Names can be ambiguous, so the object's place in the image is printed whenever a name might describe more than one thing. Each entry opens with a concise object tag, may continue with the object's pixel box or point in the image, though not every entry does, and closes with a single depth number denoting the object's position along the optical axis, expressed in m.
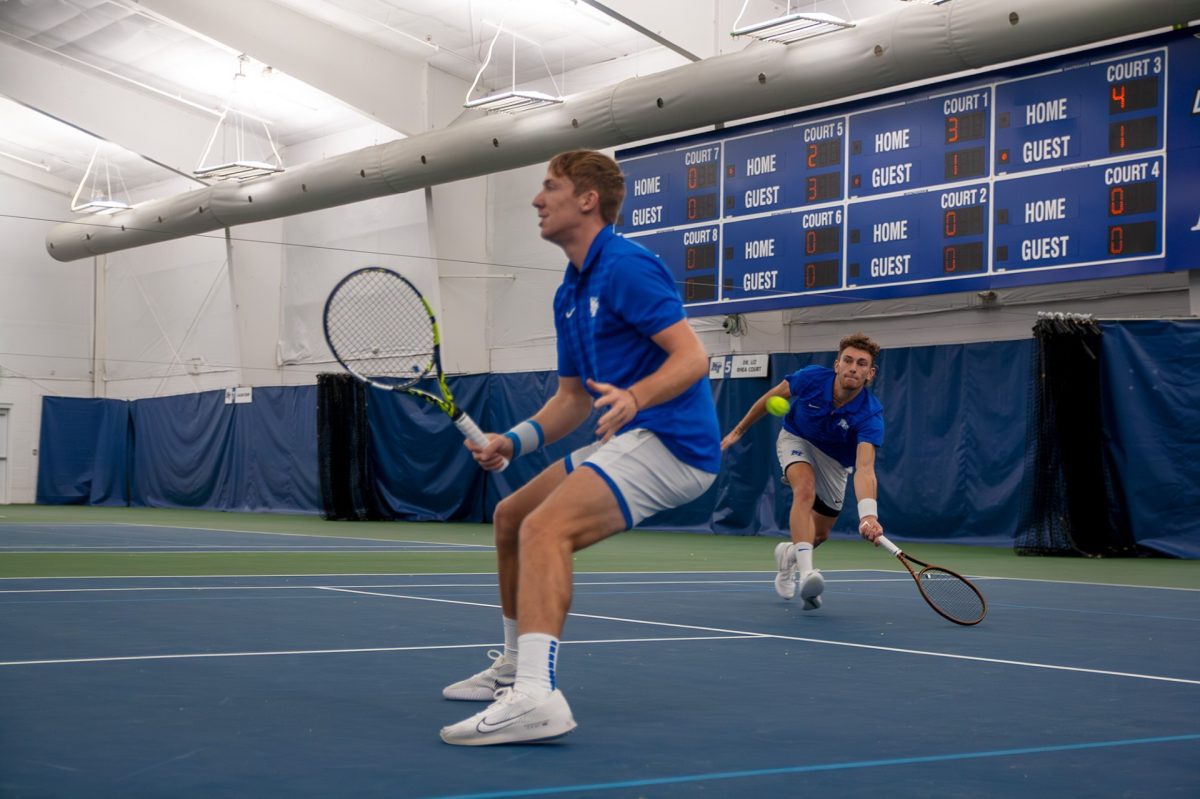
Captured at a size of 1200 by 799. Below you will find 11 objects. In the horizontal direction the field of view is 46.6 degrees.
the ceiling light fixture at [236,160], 20.95
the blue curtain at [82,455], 29.39
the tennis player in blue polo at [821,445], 7.41
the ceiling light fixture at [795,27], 14.54
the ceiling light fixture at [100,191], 24.30
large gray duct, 13.09
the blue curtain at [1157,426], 13.52
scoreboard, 12.70
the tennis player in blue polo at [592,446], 3.57
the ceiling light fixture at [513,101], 17.38
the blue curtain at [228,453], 24.08
